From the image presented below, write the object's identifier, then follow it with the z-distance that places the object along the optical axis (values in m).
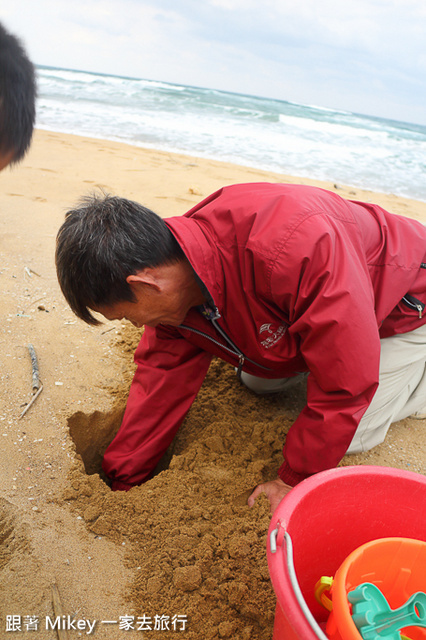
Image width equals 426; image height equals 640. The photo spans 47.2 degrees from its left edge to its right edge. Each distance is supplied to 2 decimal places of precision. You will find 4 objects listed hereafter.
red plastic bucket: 1.04
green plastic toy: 0.94
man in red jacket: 1.33
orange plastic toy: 1.06
